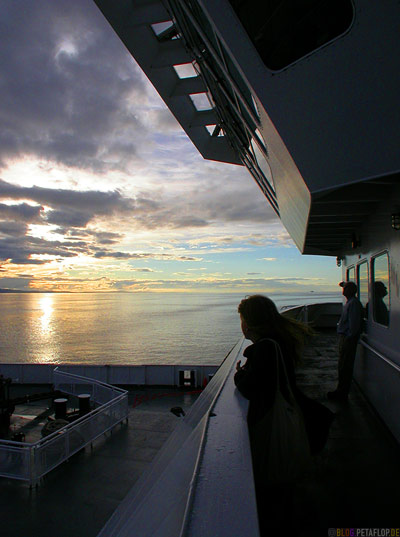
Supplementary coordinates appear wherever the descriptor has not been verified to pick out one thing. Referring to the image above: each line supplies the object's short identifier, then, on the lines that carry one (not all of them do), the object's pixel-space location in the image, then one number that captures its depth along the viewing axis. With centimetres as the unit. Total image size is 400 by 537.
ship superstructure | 260
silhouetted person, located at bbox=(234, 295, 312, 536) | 197
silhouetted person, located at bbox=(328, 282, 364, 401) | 546
